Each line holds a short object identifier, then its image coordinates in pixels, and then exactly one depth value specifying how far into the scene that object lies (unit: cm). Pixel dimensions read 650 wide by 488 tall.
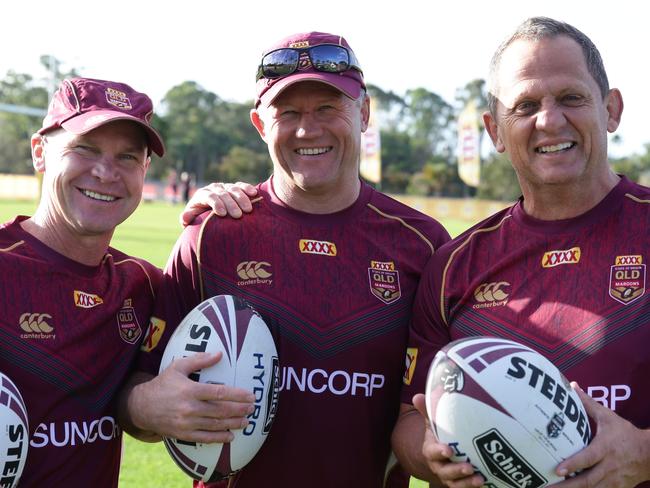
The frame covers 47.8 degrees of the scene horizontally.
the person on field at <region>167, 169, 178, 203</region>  4962
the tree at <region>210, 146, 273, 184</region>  7106
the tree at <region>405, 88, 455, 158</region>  9208
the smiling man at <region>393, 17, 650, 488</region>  293
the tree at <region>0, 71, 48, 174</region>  7244
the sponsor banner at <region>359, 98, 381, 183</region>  3897
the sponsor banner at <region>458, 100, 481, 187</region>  3838
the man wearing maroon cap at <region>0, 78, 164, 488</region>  322
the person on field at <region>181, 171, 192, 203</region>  4502
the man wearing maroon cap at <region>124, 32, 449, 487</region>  345
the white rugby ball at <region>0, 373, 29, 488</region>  285
